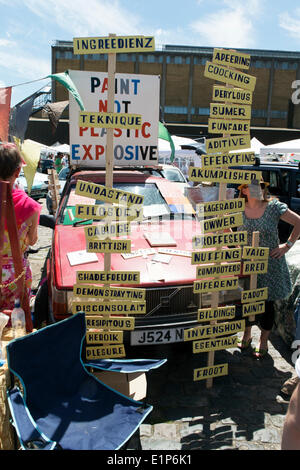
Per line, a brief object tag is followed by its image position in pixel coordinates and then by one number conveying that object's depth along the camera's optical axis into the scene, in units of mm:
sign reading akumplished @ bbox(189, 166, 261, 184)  3118
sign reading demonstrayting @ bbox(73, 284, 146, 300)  3012
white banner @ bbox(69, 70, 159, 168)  5000
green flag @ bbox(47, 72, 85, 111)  3412
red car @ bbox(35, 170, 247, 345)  3176
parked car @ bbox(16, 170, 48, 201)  15211
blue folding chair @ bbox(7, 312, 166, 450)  2119
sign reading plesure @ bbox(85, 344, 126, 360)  3104
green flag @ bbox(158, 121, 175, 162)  7416
